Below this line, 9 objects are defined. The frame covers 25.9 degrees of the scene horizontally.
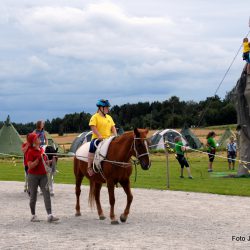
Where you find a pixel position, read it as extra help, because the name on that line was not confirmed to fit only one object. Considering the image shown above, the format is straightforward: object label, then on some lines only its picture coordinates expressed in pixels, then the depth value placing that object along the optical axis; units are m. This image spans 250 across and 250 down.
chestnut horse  10.12
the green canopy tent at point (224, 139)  45.21
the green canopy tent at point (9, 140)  39.25
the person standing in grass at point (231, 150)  26.94
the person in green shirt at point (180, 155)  21.03
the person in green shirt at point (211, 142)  24.81
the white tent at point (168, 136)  42.81
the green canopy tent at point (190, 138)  47.12
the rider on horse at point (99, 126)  11.14
